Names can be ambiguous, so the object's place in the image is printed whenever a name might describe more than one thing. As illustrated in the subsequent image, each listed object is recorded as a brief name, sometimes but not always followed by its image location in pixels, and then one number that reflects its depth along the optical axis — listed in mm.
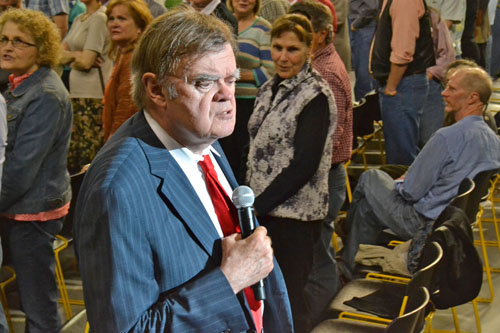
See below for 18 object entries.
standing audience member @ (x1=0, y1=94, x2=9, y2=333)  2774
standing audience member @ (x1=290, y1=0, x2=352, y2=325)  3615
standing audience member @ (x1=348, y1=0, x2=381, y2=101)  6277
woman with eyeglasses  3051
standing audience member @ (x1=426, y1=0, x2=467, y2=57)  5785
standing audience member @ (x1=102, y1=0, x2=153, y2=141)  3520
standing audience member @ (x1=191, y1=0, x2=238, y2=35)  4055
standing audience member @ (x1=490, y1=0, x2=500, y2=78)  9070
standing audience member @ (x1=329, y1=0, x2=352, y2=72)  6148
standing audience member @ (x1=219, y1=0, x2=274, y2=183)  4020
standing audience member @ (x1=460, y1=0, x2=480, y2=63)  7054
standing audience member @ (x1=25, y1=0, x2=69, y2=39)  5531
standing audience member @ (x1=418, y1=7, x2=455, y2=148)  5258
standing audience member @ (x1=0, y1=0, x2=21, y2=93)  4754
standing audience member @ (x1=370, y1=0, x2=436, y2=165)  4748
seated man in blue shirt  3633
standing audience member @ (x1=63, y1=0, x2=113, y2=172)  4781
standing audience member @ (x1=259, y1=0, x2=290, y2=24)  5152
